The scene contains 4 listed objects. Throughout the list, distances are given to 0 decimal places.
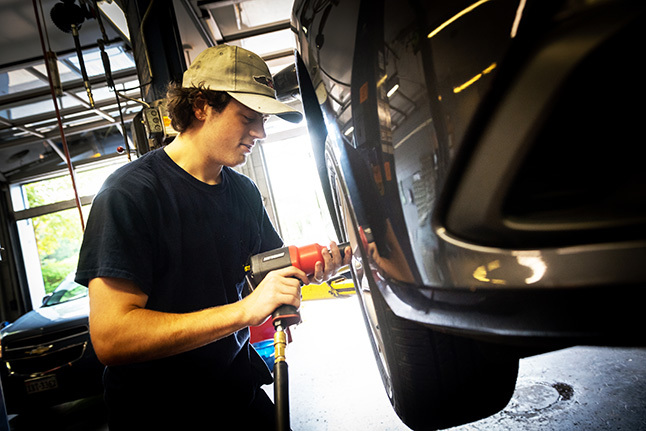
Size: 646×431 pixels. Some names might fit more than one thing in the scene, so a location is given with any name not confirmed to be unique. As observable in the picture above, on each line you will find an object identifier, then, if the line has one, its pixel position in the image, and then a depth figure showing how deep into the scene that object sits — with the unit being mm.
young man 973
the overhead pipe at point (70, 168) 2092
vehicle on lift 403
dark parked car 2641
